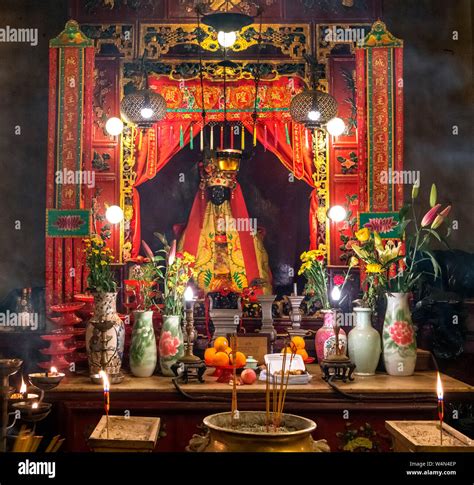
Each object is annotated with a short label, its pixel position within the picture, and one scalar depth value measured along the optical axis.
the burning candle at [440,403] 2.27
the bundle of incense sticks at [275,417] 2.29
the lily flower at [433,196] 4.21
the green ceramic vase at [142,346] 4.09
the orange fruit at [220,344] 4.20
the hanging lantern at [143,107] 6.41
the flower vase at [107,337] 3.99
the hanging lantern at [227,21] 4.62
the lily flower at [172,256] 4.31
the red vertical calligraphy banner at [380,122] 6.87
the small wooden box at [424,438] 2.28
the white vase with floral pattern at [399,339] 4.13
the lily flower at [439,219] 4.18
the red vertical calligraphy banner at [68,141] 6.65
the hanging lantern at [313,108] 6.31
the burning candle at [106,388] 2.32
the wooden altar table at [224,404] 3.62
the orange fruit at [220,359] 4.07
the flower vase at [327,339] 4.21
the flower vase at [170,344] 4.12
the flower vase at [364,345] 4.15
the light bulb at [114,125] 7.56
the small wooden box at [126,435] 2.30
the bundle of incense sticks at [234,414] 2.30
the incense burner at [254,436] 2.09
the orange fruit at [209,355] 4.14
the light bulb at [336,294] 4.29
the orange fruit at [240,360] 4.03
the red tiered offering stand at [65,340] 4.28
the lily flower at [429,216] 4.08
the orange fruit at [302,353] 4.39
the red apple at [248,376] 3.85
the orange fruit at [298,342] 4.46
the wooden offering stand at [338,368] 3.92
